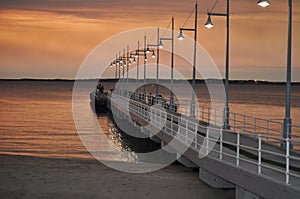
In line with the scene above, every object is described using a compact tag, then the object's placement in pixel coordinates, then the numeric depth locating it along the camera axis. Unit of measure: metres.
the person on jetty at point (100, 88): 85.04
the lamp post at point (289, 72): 15.08
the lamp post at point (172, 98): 35.16
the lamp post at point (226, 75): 20.97
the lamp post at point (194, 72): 27.02
